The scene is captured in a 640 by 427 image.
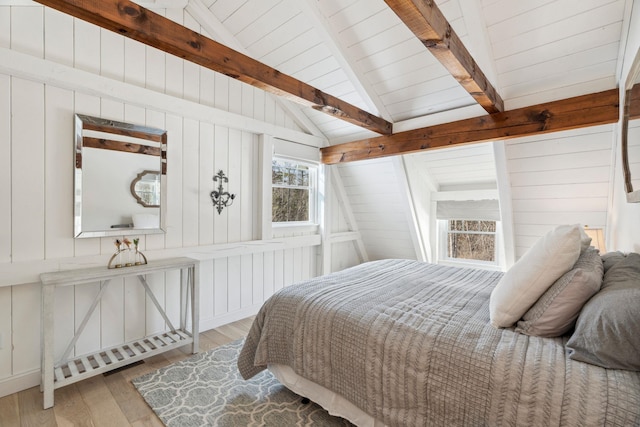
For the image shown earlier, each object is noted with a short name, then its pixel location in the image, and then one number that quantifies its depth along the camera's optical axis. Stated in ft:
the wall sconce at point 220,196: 9.65
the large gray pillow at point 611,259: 4.79
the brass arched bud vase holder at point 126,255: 7.29
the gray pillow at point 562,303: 3.89
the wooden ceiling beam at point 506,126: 7.16
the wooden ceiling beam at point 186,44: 4.54
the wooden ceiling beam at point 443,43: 4.61
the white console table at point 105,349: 5.85
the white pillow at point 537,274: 4.12
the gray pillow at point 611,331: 3.11
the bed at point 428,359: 3.16
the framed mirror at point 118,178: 7.07
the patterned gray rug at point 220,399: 5.49
